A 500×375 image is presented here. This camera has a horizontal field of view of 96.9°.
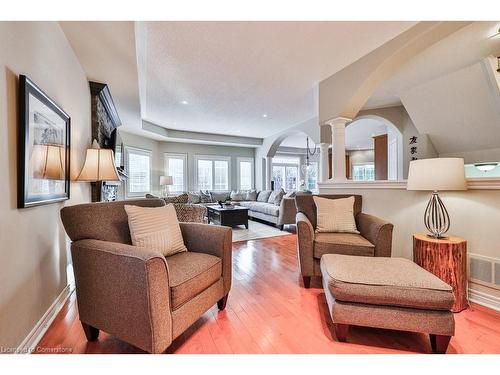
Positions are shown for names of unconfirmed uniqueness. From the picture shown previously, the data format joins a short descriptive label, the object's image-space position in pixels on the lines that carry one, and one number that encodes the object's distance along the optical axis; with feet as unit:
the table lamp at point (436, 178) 5.78
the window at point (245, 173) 26.89
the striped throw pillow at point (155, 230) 5.07
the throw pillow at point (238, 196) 23.18
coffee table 15.98
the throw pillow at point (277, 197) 17.93
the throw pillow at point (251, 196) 22.76
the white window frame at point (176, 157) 22.95
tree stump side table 5.67
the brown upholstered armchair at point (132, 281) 3.71
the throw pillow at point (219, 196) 23.63
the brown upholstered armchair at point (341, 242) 6.59
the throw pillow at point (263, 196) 20.90
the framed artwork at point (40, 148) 4.21
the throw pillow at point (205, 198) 22.53
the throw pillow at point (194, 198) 21.85
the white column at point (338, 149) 10.10
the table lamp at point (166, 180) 21.20
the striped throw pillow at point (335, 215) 7.74
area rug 13.76
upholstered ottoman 4.14
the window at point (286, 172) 31.60
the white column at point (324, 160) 15.38
